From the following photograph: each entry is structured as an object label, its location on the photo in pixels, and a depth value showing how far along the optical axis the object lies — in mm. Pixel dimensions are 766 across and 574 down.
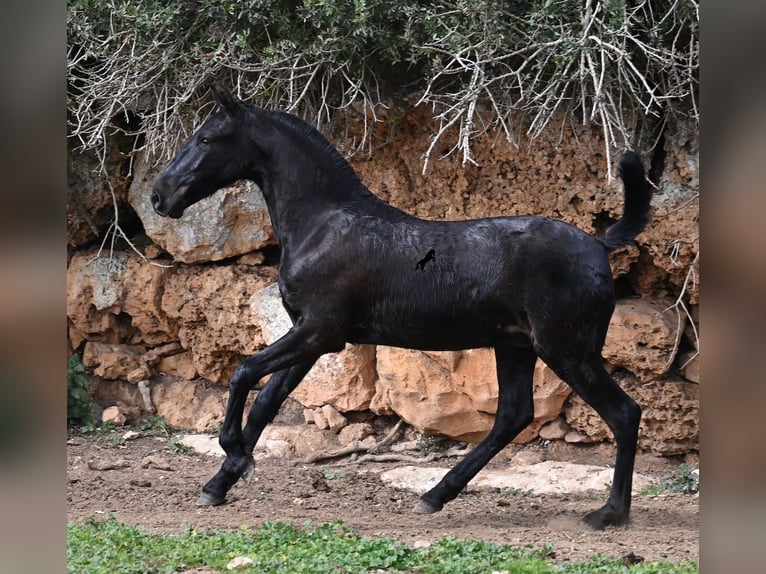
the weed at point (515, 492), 12977
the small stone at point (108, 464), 14189
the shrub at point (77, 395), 16609
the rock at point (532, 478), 13297
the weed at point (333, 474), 14109
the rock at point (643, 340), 14305
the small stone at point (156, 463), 14367
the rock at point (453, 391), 14930
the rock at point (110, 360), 17687
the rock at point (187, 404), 17000
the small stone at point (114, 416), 17016
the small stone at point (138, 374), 17645
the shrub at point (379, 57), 12961
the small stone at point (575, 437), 15086
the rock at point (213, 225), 16328
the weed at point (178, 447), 15648
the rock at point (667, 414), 14383
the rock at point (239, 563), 8062
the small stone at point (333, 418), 16141
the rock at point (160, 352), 17844
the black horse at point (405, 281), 10203
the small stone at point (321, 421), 16187
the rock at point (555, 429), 15203
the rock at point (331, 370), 15906
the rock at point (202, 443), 15555
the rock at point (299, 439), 15797
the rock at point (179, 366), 17734
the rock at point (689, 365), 14352
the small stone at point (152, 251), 17428
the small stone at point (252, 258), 16875
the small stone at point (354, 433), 16016
